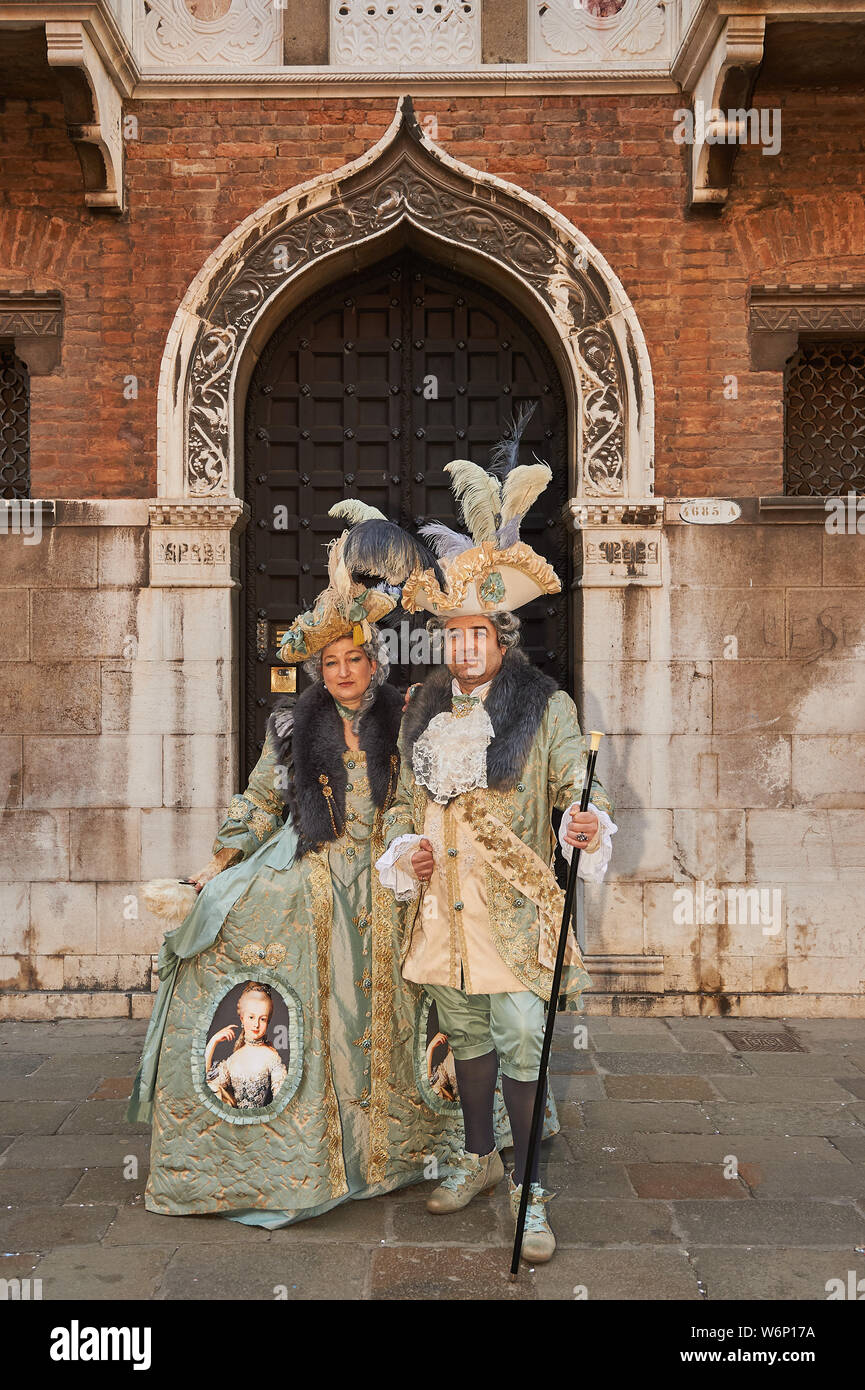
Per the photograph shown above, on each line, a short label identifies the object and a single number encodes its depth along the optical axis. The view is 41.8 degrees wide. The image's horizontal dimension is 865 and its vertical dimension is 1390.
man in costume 3.81
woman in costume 3.88
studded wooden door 6.83
